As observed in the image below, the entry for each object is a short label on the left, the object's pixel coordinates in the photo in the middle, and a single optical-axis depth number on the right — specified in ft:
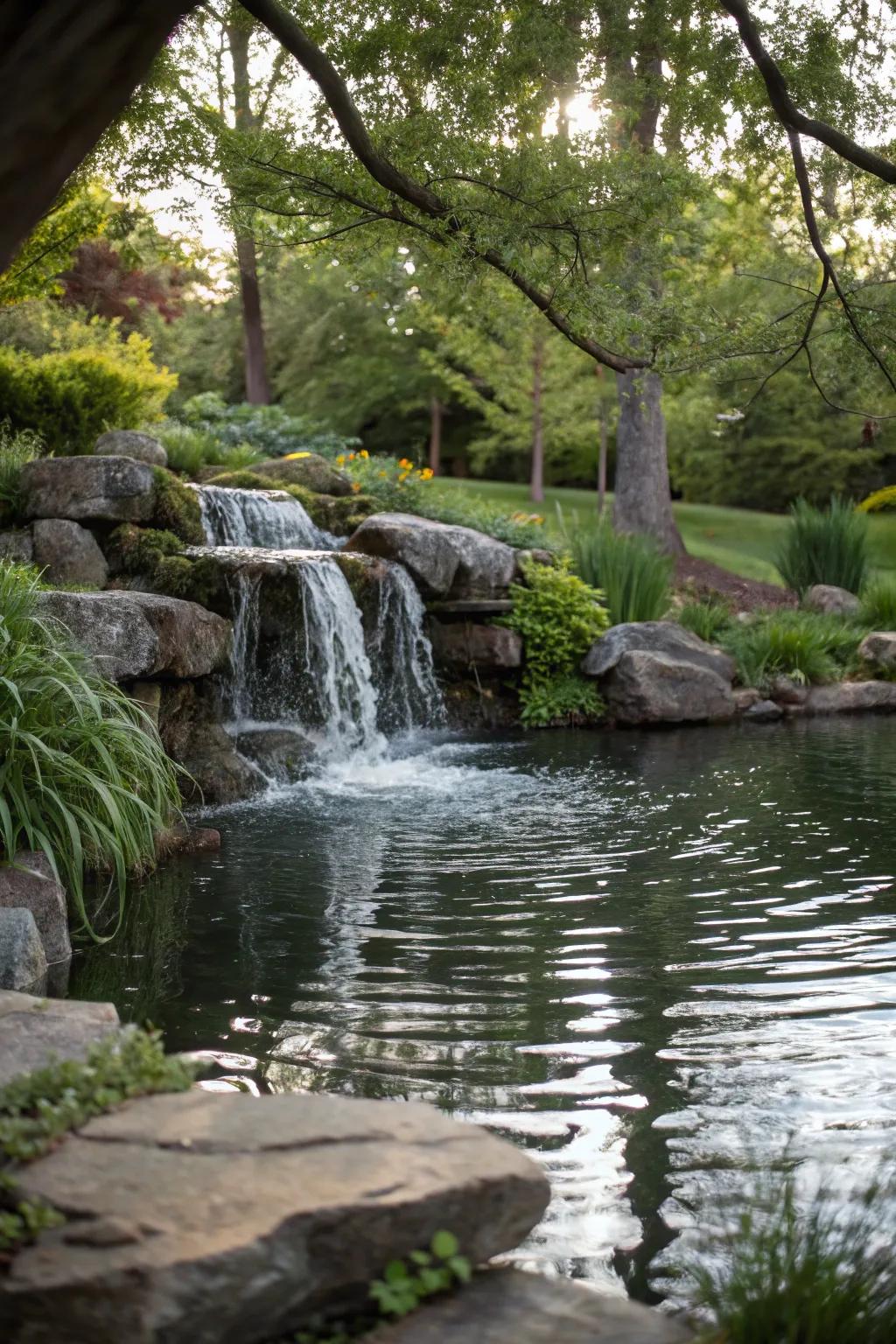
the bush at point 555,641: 39.19
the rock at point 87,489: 32.71
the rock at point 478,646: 39.55
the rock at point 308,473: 44.57
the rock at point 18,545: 31.42
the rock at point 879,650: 43.21
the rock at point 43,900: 16.03
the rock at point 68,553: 31.58
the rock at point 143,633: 24.44
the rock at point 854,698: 41.09
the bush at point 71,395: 42.65
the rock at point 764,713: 39.55
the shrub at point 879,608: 47.19
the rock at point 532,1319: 6.63
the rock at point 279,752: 29.71
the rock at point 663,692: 38.32
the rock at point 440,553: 37.60
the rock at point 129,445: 38.96
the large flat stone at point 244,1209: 6.38
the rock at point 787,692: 41.11
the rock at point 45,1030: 9.22
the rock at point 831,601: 49.60
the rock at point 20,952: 13.82
